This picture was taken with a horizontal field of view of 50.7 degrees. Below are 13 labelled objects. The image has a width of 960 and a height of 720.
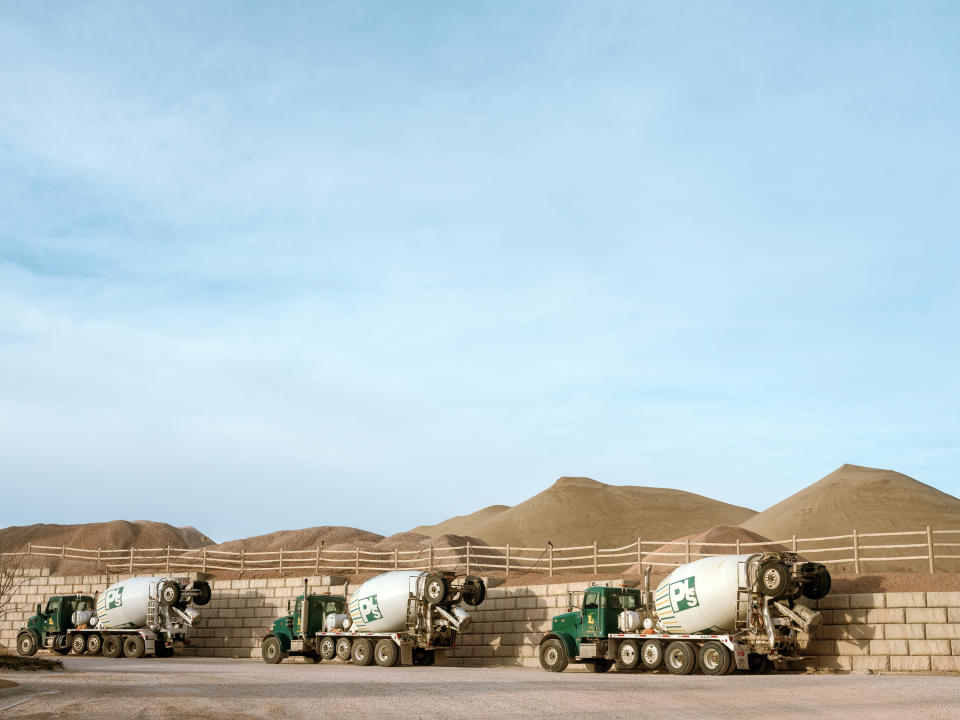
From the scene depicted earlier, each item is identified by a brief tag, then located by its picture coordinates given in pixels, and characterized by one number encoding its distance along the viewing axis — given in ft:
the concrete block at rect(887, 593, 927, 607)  86.63
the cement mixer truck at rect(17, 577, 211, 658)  125.90
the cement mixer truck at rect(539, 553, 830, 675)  83.25
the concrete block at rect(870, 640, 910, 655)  86.17
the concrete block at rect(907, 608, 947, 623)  85.87
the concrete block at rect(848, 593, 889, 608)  88.33
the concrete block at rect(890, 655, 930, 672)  84.99
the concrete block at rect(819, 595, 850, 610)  89.76
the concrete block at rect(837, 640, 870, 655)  87.56
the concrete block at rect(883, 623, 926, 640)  85.97
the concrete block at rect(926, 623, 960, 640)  85.10
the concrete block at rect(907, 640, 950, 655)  85.05
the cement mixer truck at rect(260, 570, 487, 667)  102.42
